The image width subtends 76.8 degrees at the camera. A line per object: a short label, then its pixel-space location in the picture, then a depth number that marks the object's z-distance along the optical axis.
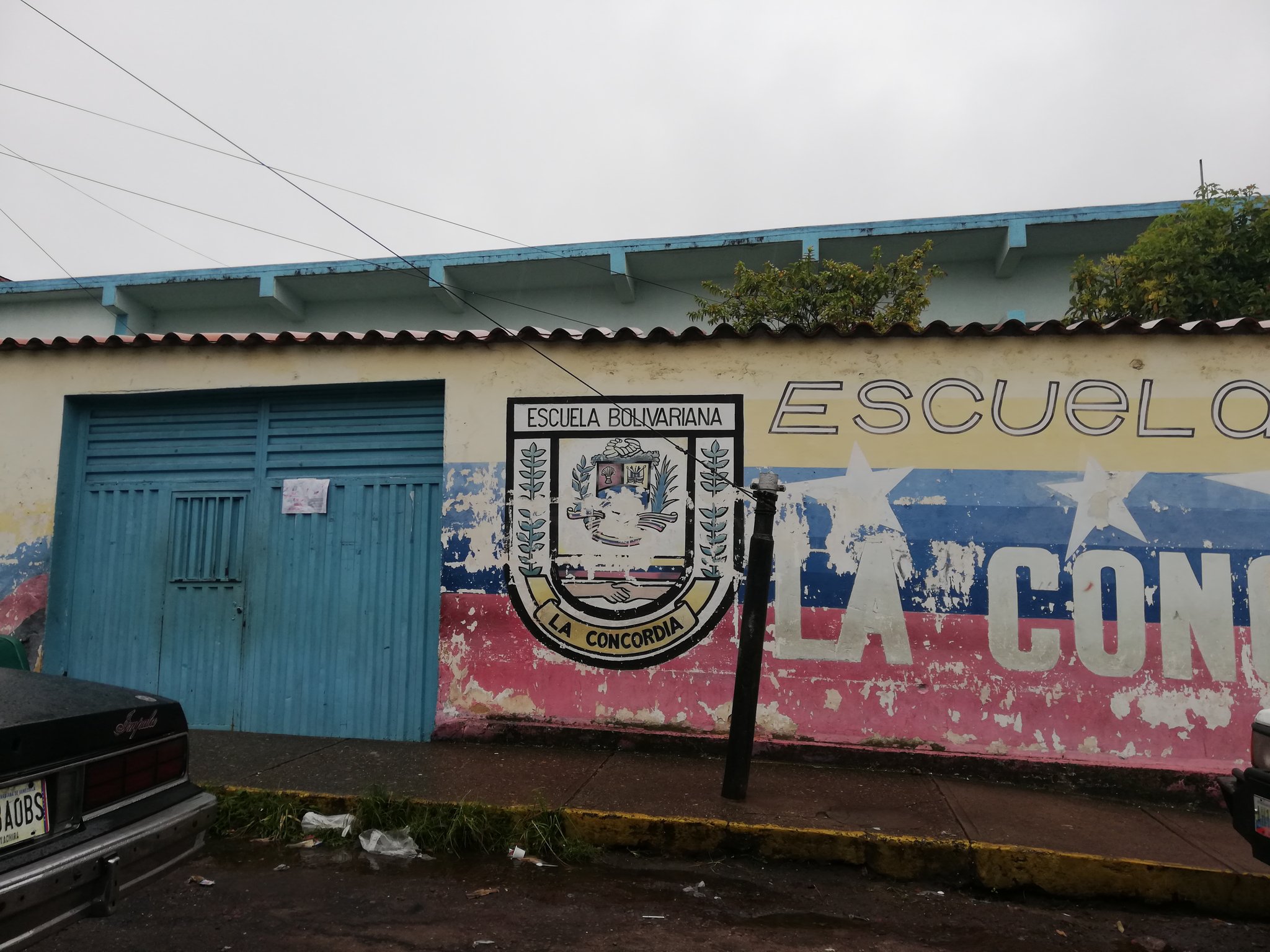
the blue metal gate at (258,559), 6.09
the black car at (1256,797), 2.98
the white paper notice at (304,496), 6.22
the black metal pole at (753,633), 4.43
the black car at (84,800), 2.28
